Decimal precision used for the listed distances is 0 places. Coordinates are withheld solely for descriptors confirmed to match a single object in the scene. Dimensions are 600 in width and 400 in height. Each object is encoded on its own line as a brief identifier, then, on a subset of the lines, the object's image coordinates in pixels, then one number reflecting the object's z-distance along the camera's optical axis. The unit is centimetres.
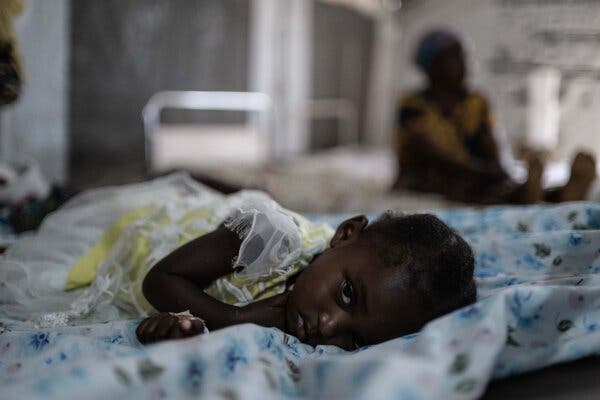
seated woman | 339
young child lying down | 102
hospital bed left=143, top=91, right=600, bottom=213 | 311
